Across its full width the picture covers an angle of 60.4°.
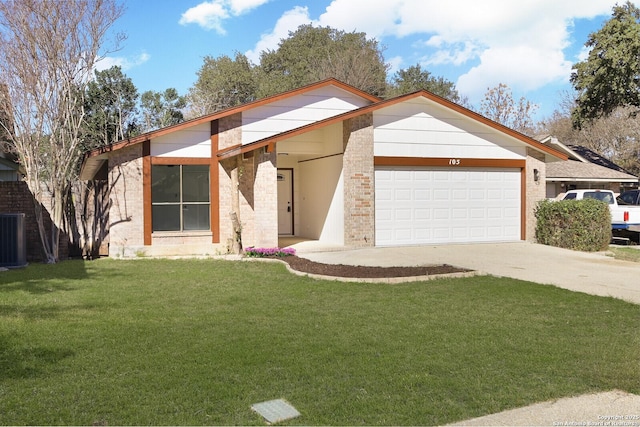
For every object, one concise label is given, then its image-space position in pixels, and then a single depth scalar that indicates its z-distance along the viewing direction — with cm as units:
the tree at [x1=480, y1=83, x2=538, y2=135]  4350
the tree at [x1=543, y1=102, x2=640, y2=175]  4197
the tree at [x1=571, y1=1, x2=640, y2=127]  2717
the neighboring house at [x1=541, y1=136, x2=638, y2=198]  2705
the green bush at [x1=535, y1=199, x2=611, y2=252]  1630
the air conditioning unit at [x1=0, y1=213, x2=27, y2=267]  1315
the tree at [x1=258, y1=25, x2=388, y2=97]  4272
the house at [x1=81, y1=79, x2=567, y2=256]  1529
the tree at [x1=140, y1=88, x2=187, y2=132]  3525
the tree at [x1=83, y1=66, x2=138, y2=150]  3158
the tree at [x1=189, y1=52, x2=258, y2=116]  4574
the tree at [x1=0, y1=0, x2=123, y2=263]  1352
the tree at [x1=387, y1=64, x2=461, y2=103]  4634
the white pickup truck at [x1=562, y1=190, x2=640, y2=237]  1972
